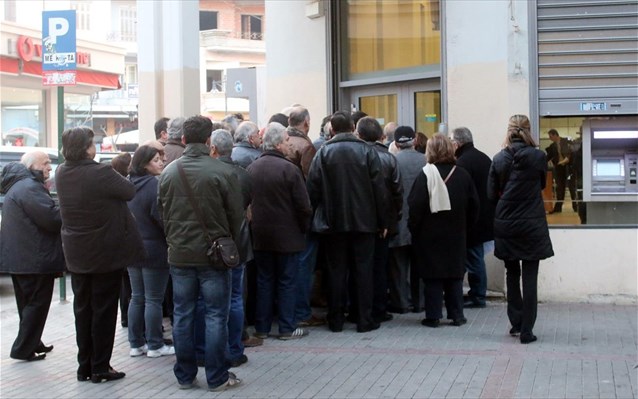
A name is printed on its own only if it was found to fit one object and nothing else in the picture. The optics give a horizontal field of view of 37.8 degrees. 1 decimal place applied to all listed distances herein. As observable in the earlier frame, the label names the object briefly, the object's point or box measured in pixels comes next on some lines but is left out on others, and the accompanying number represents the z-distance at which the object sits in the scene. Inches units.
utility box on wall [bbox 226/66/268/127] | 637.3
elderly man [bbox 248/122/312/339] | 323.3
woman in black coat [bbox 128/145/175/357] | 299.3
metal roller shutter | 379.9
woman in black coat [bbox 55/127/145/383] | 274.2
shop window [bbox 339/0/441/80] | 468.1
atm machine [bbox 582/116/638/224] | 381.4
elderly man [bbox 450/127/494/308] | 374.9
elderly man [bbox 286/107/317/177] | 350.0
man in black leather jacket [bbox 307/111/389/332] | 335.9
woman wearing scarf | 342.6
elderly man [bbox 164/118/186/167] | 339.0
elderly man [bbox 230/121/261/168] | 337.7
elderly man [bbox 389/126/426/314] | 365.1
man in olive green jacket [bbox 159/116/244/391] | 258.4
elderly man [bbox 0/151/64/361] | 304.5
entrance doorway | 465.7
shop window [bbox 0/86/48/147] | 1246.3
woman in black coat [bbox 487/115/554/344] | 313.4
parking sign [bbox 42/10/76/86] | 415.8
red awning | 1134.4
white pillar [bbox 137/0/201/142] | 461.4
